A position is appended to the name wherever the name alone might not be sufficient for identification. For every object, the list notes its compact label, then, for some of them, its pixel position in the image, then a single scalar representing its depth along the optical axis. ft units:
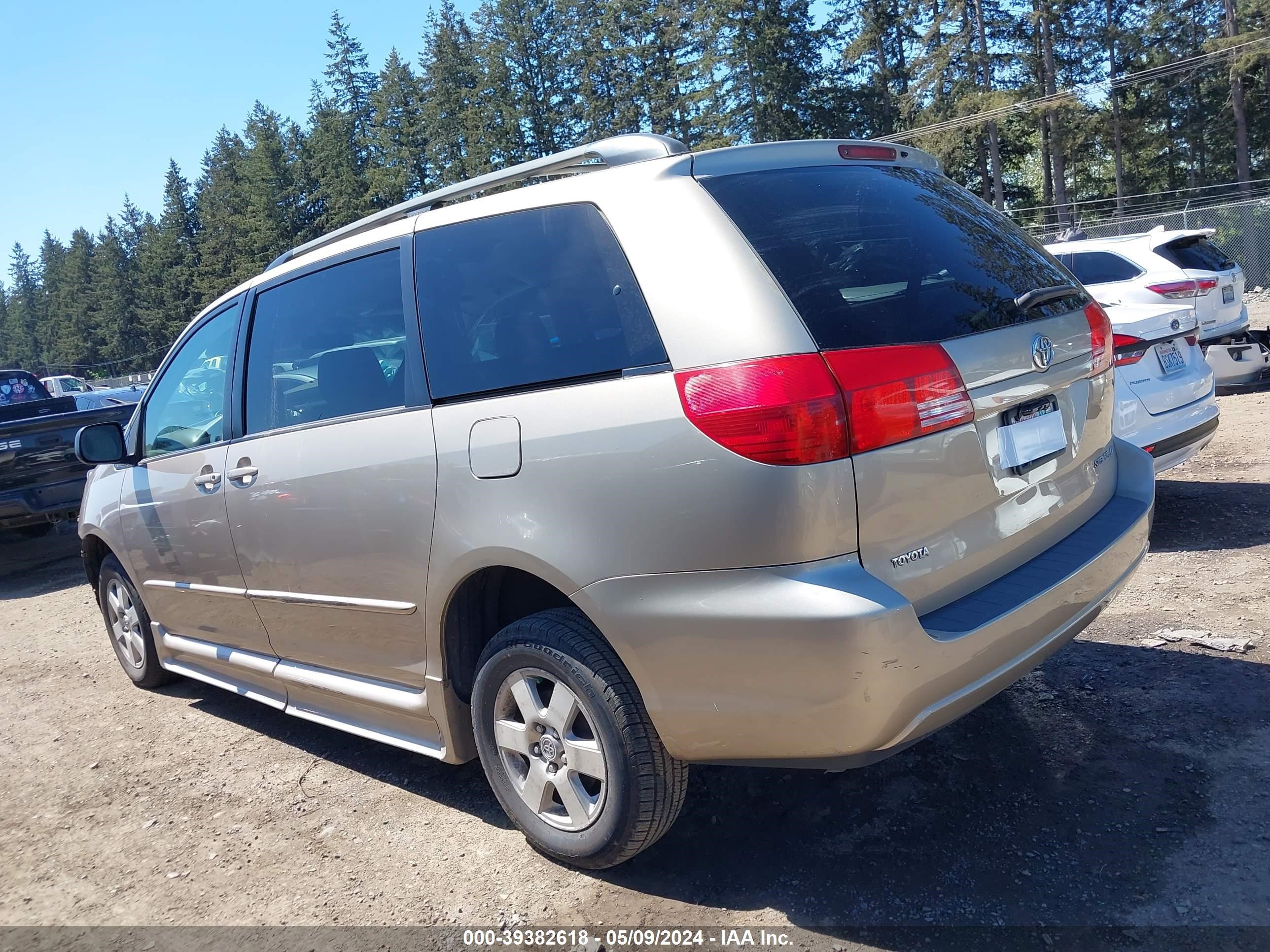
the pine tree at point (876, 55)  155.43
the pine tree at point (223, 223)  247.09
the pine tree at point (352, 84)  226.58
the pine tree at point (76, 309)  336.49
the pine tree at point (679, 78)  155.22
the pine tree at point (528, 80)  185.57
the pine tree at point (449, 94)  198.90
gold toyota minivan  7.72
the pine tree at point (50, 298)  379.14
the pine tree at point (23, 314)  422.00
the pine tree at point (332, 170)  215.31
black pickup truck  28.66
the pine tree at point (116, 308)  312.29
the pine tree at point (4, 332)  452.35
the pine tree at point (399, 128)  211.41
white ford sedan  18.28
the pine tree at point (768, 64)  149.07
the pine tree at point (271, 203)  229.66
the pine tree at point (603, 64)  170.91
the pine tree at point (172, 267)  280.72
